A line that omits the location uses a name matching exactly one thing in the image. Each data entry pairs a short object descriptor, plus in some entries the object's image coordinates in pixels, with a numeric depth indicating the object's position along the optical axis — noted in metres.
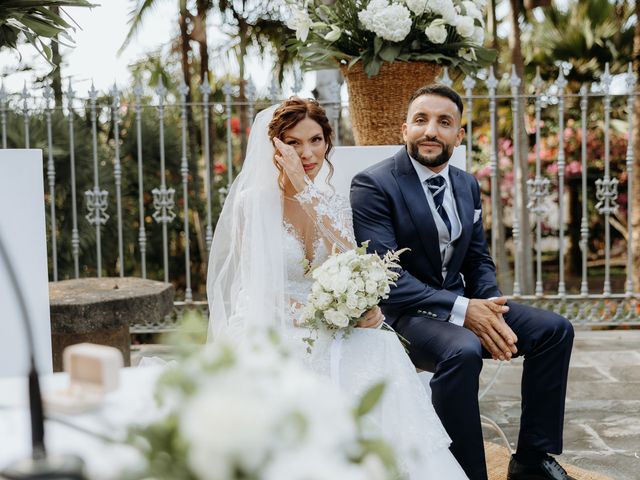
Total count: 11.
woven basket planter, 3.95
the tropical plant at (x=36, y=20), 3.34
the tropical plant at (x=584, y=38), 10.20
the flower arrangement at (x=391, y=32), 3.85
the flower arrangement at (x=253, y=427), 0.79
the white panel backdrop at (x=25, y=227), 2.96
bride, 2.66
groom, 2.78
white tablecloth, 1.14
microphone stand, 1.02
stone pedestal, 4.12
